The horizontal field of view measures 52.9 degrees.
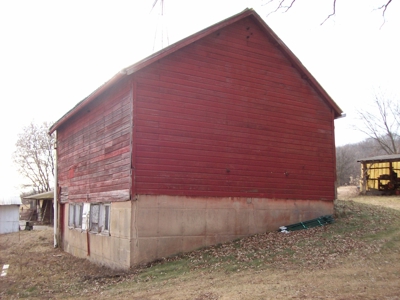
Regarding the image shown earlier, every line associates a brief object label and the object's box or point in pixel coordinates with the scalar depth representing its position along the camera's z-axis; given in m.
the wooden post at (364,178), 32.31
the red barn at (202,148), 12.98
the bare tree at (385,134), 50.75
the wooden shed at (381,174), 31.18
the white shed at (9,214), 37.22
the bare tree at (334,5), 7.98
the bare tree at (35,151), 56.06
